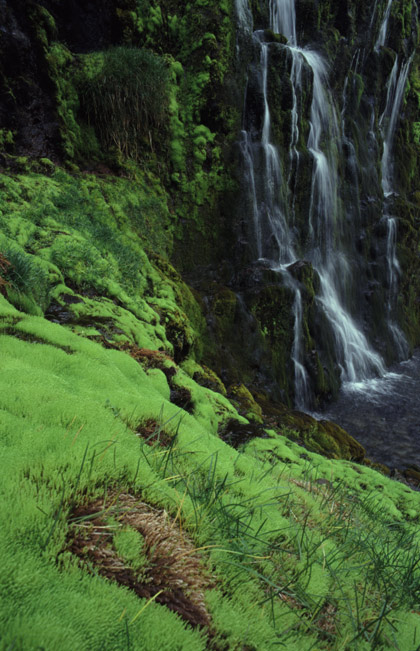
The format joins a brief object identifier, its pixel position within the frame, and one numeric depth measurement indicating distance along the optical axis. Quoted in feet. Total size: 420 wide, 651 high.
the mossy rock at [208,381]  24.52
